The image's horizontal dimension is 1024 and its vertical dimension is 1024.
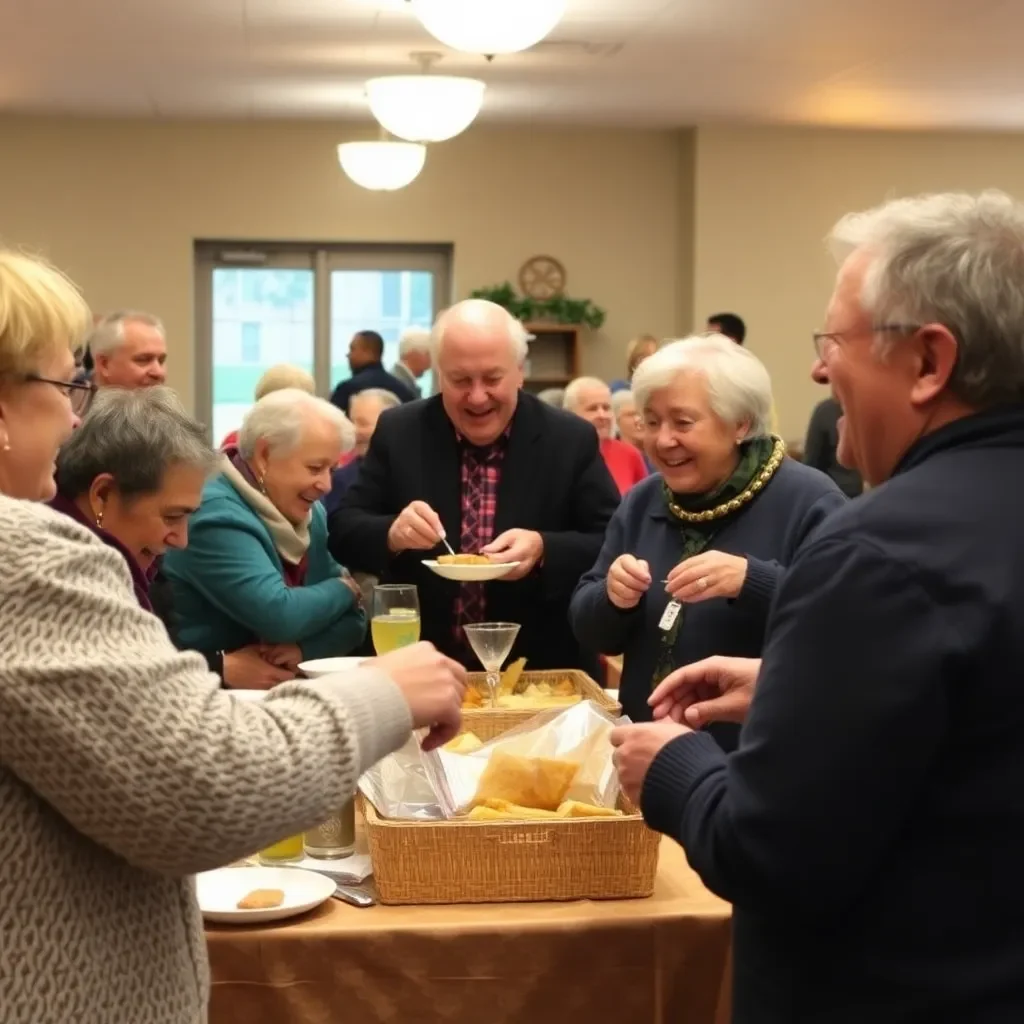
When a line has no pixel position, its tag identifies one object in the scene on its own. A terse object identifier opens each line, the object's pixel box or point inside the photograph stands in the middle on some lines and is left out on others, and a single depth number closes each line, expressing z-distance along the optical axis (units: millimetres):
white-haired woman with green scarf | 2564
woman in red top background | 5957
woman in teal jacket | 2971
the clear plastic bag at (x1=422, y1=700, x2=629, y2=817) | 2010
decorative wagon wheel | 10125
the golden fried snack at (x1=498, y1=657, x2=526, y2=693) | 2787
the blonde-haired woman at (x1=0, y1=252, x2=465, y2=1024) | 1173
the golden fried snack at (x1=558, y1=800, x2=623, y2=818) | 1933
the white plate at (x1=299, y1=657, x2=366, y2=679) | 2312
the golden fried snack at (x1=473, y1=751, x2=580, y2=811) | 1988
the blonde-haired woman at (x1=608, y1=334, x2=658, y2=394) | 7859
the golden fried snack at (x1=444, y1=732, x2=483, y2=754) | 2184
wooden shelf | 10078
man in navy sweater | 1251
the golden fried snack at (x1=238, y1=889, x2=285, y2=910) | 1833
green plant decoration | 9914
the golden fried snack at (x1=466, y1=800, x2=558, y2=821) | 1905
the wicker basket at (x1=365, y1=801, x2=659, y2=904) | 1868
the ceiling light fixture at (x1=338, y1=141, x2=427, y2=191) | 7891
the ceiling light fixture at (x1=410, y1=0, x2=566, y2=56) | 4703
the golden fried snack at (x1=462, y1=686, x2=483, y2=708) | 2637
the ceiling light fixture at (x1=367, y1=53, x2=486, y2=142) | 6508
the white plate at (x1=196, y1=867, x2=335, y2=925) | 1815
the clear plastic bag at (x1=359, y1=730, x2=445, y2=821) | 2008
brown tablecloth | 1812
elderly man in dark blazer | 3115
